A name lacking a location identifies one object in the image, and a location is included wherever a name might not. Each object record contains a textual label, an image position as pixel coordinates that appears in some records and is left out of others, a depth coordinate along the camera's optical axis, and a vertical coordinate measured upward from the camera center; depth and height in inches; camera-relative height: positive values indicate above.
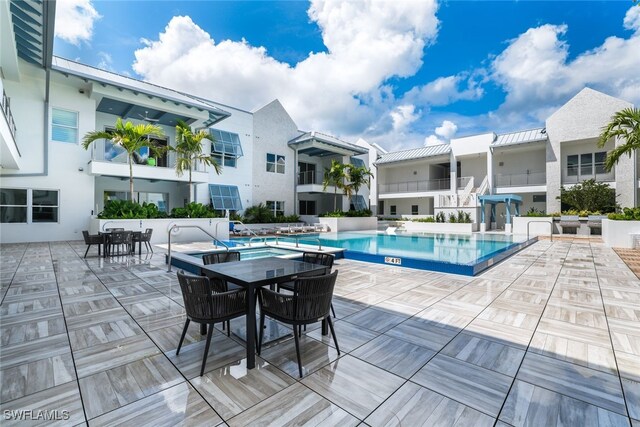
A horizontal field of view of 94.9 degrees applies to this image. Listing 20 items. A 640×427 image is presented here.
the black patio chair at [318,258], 186.7 -29.5
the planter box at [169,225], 496.4 -25.7
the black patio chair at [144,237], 396.2 -34.7
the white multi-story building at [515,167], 758.5 +146.3
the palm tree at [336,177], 873.5 +109.7
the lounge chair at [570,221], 687.1 -17.2
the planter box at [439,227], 797.2 -39.4
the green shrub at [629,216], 485.5 -3.2
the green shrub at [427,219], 900.3 -17.7
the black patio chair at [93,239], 367.1 -33.7
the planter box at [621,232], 475.2 -30.6
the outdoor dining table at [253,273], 118.5 -28.4
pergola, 791.1 +37.2
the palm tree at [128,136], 506.0 +132.8
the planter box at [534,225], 727.8 -29.0
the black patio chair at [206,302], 115.7 -36.4
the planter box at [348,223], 830.5 -30.5
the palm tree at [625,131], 428.5 +124.4
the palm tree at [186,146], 595.2 +137.6
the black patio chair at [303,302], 117.0 -36.7
